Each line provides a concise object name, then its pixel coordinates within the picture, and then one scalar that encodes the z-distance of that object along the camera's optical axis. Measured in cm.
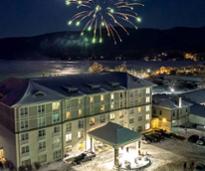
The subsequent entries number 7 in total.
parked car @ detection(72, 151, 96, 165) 3533
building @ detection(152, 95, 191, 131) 4725
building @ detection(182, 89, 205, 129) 4945
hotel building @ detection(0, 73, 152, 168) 3400
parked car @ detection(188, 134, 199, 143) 4200
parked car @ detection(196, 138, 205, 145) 4104
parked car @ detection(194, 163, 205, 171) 3346
